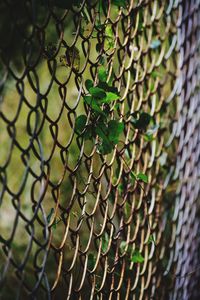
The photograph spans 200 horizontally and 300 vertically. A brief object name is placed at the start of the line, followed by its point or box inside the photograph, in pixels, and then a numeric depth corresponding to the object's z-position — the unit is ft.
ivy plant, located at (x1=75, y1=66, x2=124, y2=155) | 4.52
